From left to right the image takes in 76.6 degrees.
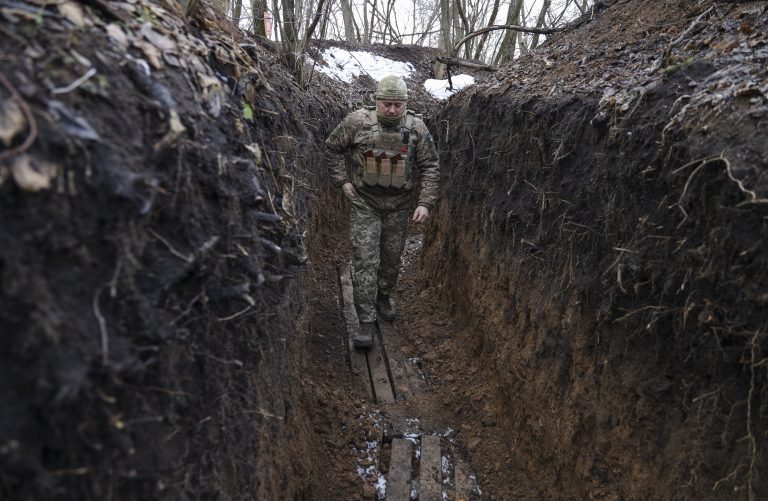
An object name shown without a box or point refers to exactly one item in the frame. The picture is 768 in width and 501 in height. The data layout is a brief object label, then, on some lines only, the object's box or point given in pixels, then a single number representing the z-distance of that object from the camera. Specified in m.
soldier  4.38
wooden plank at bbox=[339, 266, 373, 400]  4.34
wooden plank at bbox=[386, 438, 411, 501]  3.20
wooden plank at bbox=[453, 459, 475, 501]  3.21
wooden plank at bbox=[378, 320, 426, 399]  4.21
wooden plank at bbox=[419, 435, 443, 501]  3.20
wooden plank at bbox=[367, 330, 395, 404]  4.11
